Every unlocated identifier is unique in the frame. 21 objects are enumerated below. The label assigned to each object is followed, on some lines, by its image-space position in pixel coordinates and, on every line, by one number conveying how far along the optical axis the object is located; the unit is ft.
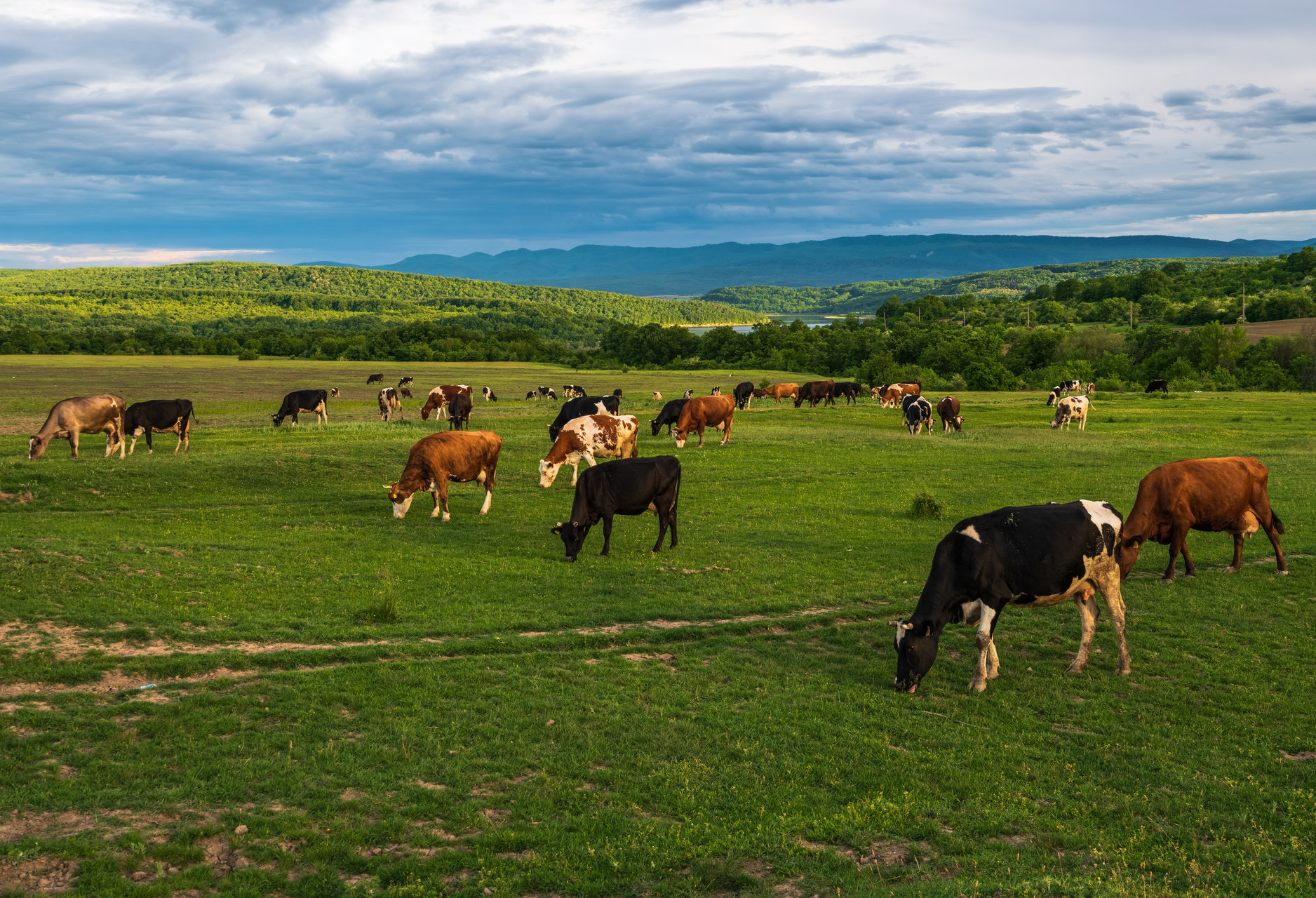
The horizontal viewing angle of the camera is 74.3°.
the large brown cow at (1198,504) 51.90
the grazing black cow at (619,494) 59.36
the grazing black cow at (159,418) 98.02
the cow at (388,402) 163.02
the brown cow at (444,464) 70.85
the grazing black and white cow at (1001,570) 36.22
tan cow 92.07
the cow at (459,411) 131.13
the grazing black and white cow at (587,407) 120.78
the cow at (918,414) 145.59
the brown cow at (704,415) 120.78
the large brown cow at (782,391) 218.59
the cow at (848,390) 221.66
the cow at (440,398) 153.07
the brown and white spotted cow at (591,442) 84.58
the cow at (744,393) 206.39
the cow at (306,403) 145.69
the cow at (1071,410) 153.28
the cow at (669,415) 130.93
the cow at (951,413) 147.95
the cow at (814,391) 207.10
